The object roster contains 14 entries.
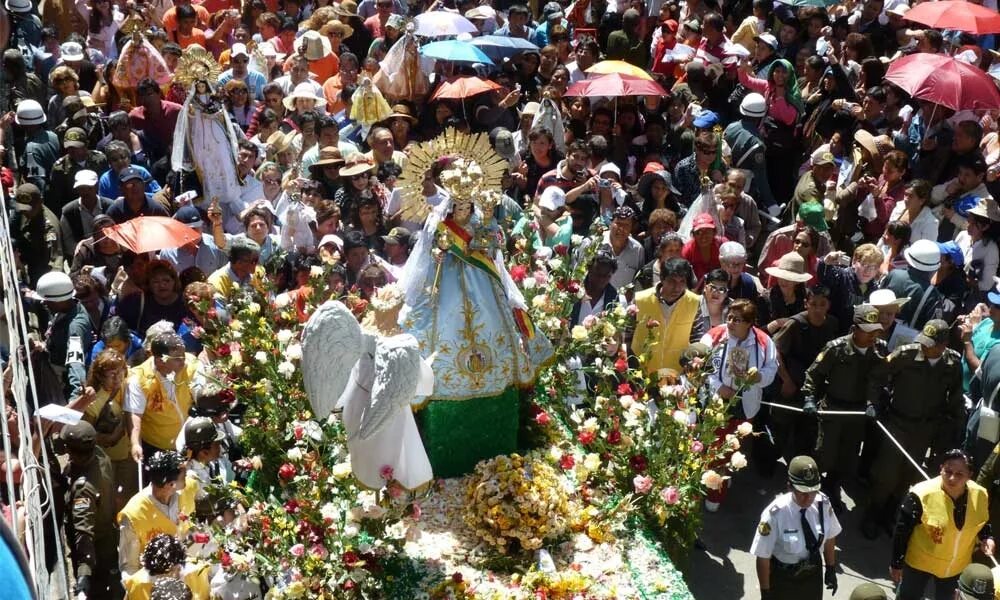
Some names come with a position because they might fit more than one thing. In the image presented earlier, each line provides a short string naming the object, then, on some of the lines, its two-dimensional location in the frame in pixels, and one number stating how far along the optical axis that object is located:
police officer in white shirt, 15.72
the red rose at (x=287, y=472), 13.96
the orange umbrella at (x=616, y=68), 25.70
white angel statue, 13.11
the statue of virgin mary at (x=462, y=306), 14.83
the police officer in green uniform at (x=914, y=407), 18.17
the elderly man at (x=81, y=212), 21.80
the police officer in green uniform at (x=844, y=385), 18.53
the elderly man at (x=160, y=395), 16.73
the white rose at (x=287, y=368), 15.87
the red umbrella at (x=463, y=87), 26.02
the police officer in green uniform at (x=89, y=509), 15.19
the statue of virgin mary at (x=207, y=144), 22.89
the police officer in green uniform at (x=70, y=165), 22.72
